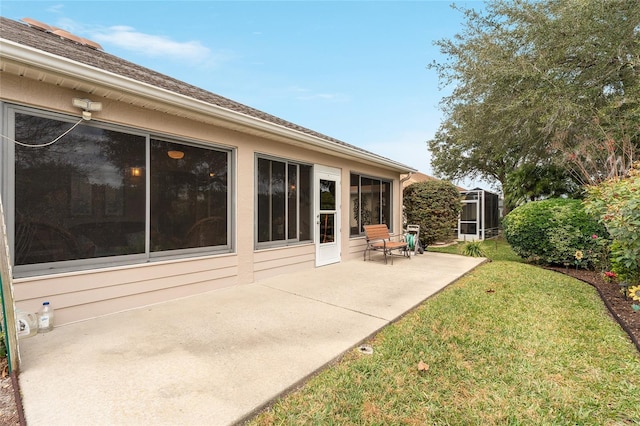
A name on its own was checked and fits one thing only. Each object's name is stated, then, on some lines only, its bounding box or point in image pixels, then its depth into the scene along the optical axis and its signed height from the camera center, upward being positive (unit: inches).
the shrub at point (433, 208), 431.2 +8.4
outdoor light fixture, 139.6 +52.5
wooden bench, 307.6 -29.5
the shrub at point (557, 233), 259.3 -18.9
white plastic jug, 121.0 -43.8
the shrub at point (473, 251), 352.5 -44.2
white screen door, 281.7 +0.8
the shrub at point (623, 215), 147.3 -1.5
